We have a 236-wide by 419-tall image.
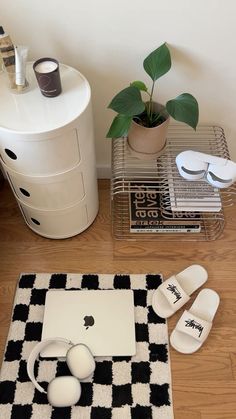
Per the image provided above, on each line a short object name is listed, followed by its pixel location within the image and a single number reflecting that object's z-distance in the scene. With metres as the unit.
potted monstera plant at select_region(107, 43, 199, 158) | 1.08
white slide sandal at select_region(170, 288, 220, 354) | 1.19
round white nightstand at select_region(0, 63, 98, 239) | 0.99
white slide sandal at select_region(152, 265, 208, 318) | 1.25
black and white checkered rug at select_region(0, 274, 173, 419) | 1.10
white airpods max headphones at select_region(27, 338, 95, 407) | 1.08
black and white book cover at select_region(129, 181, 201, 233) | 1.43
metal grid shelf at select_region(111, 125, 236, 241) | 1.30
